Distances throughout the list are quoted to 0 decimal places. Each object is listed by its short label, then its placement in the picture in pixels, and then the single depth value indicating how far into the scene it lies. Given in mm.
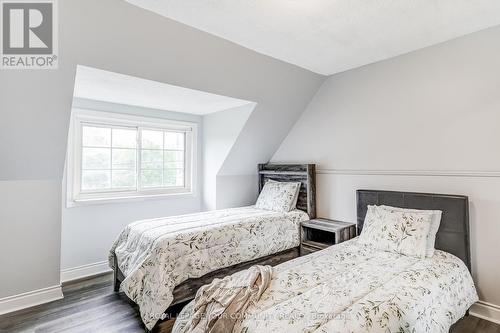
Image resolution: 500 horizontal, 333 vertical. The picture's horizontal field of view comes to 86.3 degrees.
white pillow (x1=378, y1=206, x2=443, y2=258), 2133
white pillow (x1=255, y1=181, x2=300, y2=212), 3336
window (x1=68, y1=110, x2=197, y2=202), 3057
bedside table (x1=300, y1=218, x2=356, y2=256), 2814
